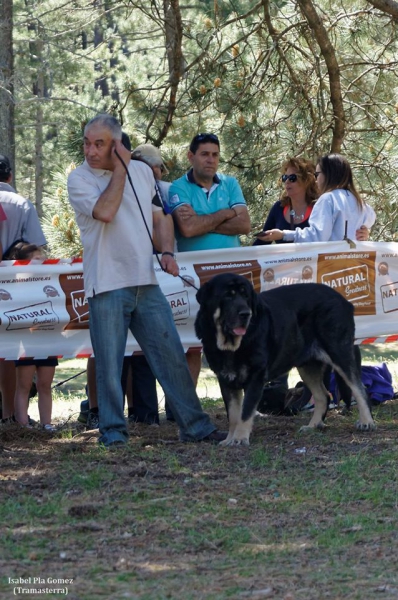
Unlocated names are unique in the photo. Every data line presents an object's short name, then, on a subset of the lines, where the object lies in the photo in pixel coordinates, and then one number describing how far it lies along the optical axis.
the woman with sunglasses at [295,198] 16.64
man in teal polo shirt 14.87
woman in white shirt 16.08
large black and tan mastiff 13.04
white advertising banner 16.05
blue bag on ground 17.16
